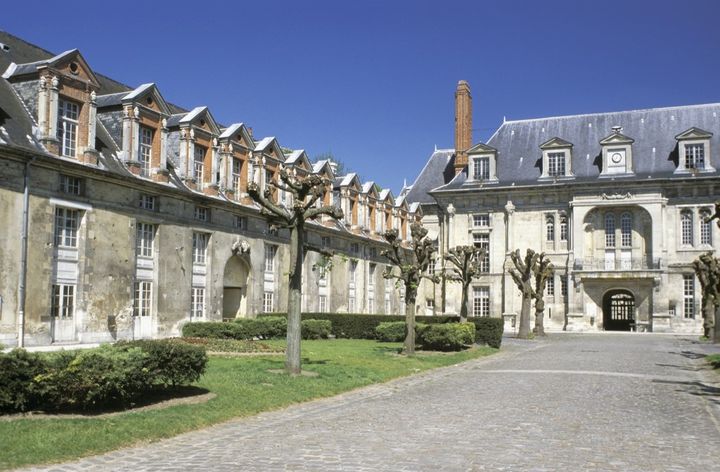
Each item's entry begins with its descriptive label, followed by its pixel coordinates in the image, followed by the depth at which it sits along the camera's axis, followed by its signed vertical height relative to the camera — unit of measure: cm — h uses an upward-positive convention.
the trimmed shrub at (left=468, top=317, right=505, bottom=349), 2905 -149
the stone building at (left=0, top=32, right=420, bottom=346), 2350 +312
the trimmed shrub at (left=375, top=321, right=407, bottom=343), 3089 -161
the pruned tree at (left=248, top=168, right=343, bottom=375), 1598 +168
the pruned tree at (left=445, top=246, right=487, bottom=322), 3121 +112
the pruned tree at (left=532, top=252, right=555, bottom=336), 4144 -4
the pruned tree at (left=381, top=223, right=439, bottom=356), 2319 +86
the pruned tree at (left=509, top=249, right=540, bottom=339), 3859 +1
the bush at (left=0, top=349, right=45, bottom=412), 969 -117
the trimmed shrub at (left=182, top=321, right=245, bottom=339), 2848 -148
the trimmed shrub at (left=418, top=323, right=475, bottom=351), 2562 -150
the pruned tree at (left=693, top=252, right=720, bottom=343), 3209 +24
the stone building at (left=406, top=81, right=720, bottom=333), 5016 +611
